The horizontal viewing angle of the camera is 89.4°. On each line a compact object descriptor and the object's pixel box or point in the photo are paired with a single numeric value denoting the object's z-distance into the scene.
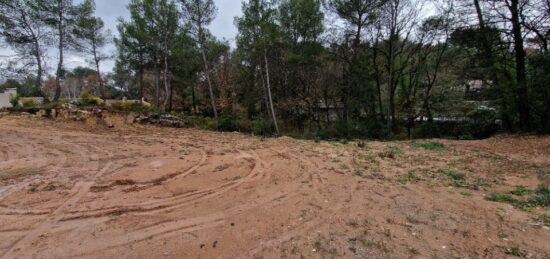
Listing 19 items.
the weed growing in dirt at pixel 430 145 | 9.35
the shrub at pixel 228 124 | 14.73
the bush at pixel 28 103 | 13.57
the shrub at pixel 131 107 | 14.24
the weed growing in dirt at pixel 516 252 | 2.63
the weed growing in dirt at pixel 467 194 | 4.34
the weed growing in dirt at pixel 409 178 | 5.14
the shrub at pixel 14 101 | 14.32
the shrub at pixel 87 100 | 14.64
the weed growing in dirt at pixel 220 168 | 5.85
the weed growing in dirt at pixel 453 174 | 5.38
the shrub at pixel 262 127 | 14.02
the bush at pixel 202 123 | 14.79
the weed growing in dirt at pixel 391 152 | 7.55
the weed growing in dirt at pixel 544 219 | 3.26
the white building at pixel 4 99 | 17.60
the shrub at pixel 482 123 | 12.77
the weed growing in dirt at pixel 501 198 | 4.07
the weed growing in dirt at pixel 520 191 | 4.39
